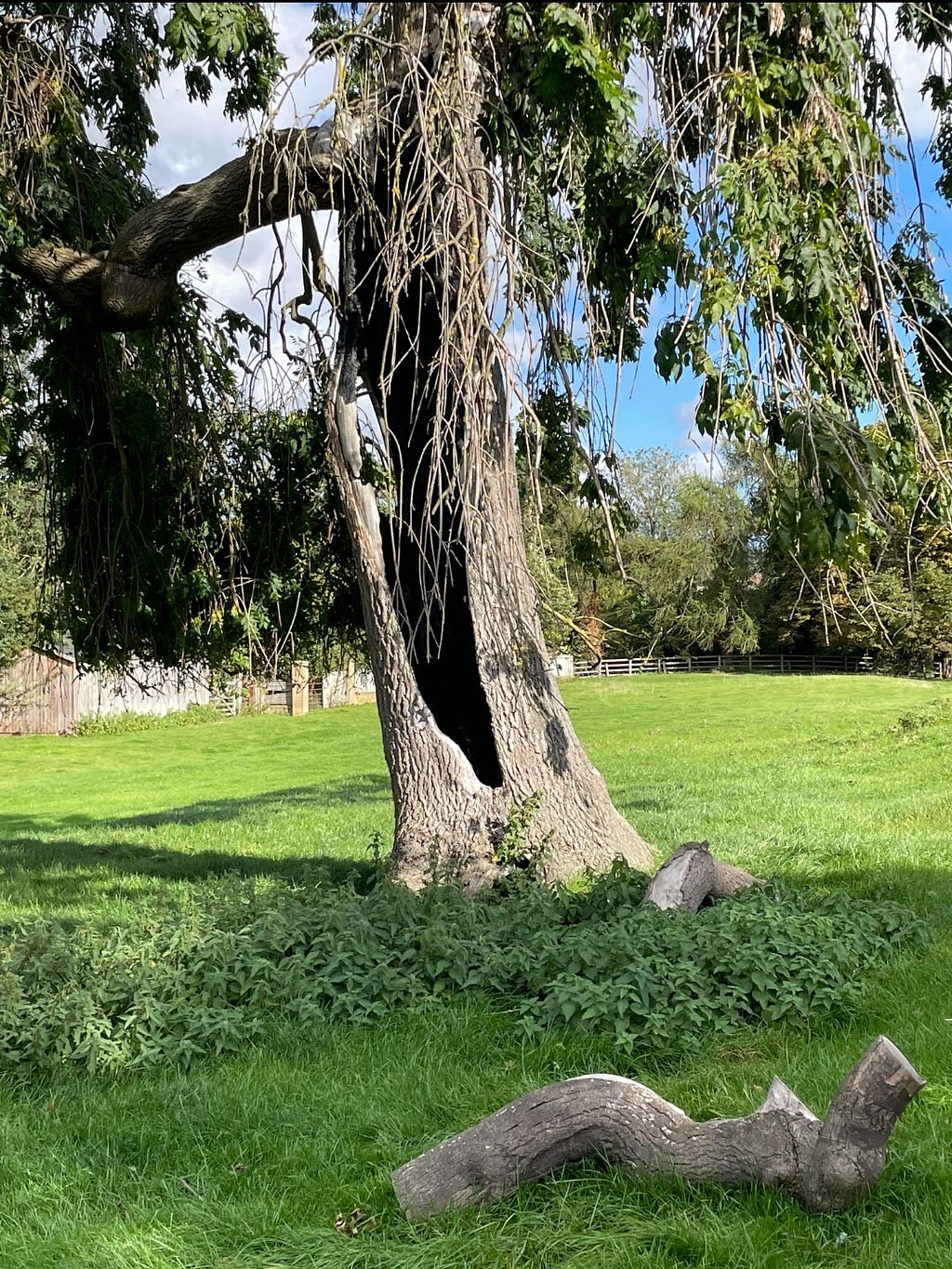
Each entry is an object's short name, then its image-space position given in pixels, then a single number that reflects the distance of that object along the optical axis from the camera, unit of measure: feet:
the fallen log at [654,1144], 9.97
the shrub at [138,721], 88.38
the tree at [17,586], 78.28
